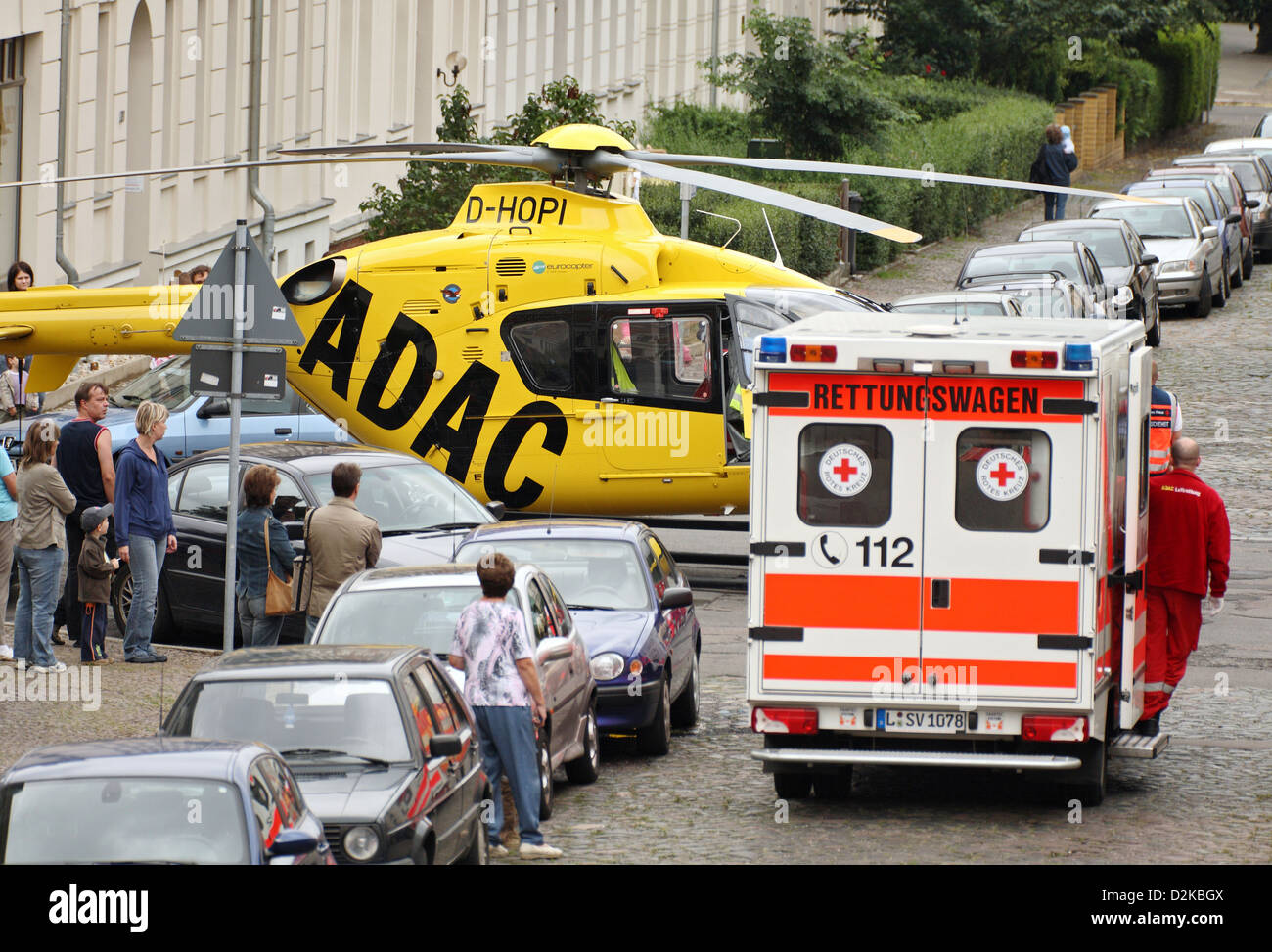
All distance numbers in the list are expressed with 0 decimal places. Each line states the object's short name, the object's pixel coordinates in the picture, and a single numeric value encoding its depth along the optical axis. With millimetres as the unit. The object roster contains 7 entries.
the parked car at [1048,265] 29203
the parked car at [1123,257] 31484
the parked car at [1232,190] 41088
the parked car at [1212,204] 38281
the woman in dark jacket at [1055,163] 39219
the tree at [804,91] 41938
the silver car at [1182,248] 34875
